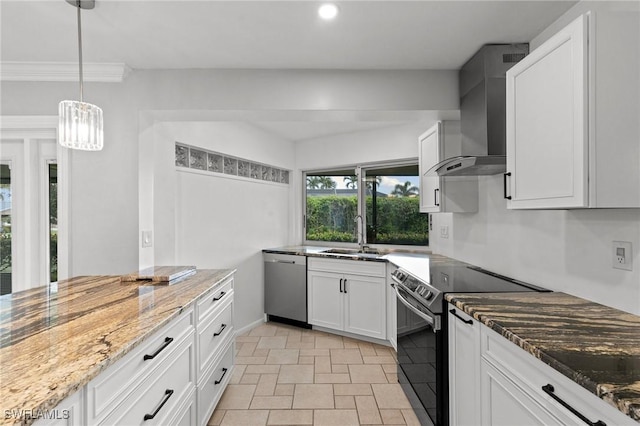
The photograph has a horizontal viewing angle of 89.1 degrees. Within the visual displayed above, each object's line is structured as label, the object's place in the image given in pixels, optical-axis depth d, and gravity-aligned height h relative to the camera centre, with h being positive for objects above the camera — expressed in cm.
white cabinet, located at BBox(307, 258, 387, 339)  341 -92
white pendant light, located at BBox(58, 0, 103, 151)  152 +42
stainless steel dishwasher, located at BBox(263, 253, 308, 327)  391 -92
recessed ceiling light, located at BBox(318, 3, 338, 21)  171 +109
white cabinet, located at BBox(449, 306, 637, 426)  91 -63
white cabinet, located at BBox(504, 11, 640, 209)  123 +38
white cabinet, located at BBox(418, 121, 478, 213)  265 +25
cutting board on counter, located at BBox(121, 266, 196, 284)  199 -40
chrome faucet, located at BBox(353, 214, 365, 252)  421 -21
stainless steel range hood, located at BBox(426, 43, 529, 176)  206 +72
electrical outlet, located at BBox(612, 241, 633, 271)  137 -18
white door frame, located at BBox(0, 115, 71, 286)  238 +46
